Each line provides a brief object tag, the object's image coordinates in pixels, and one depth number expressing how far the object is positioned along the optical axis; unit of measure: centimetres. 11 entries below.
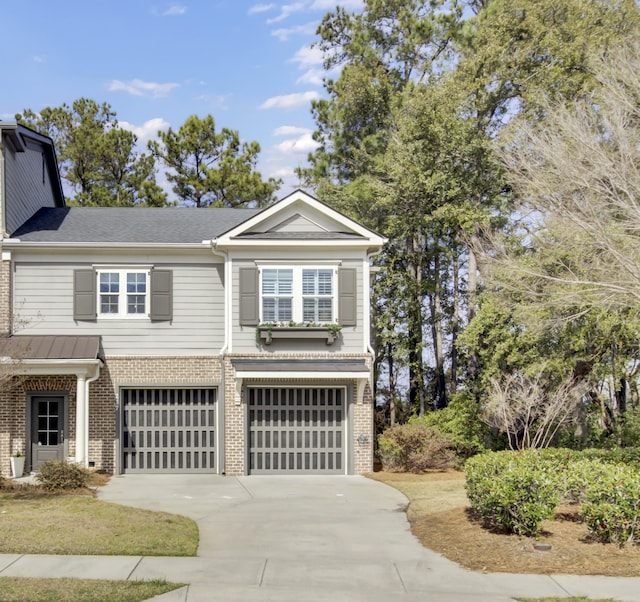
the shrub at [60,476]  1470
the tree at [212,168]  3338
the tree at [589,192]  1308
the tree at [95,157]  3312
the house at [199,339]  1795
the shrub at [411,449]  1834
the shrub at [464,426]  2120
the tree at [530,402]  1706
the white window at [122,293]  1842
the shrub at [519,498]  1004
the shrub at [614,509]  969
